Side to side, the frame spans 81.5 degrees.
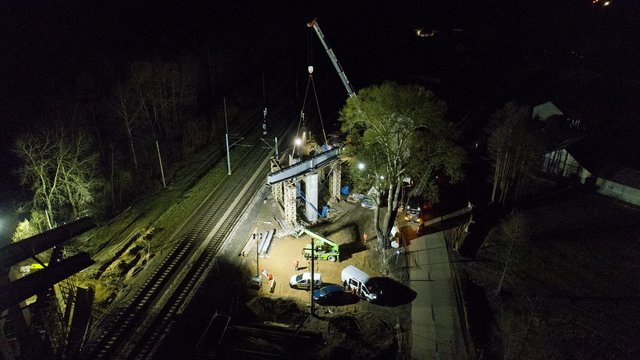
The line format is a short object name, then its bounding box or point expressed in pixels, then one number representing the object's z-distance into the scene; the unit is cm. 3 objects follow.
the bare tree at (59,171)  2970
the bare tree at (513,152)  3662
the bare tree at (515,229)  3058
